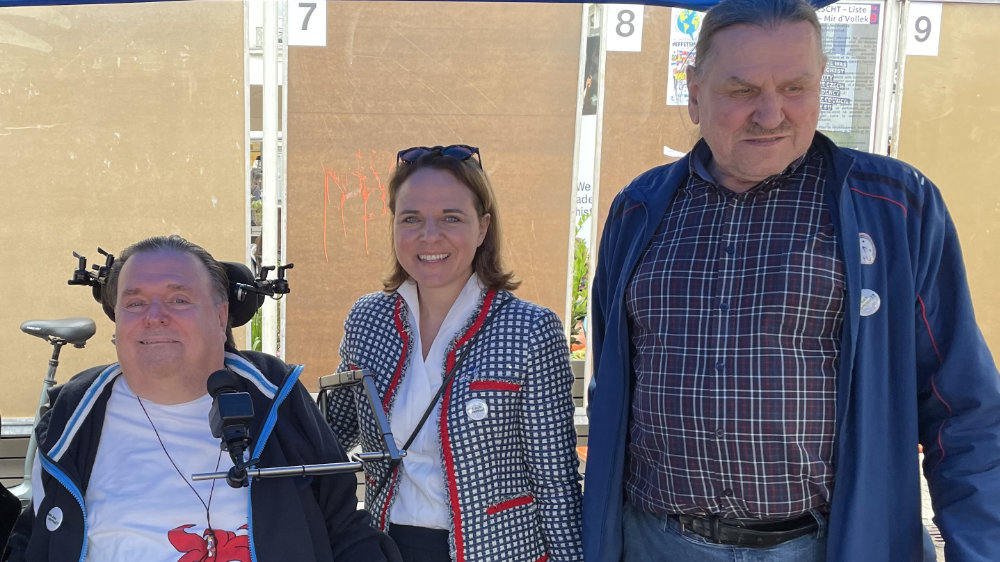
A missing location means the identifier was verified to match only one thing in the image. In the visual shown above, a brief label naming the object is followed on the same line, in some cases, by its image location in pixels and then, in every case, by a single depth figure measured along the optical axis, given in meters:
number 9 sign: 5.15
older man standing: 1.84
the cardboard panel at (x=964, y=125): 5.21
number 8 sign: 5.02
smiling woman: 2.16
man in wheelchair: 2.07
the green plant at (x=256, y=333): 5.17
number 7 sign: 4.80
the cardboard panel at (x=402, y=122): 4.91
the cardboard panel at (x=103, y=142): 4.67
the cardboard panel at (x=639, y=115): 5.10
